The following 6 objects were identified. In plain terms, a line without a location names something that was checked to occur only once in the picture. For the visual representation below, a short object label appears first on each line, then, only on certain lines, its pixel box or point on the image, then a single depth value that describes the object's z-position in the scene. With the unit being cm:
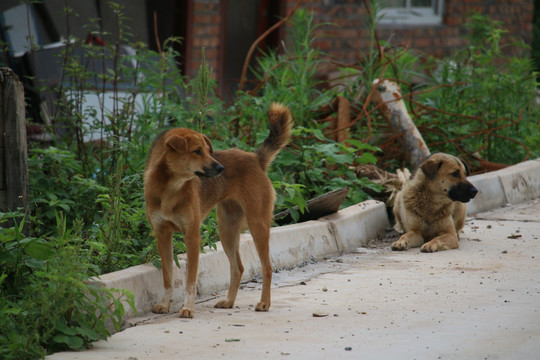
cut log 2087
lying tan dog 1716
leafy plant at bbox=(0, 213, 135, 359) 903
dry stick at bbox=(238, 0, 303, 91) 2056
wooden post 1190
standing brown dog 1135
